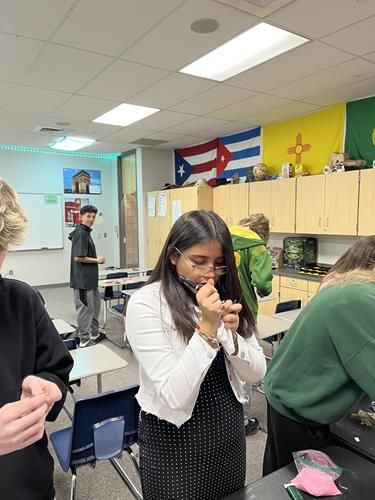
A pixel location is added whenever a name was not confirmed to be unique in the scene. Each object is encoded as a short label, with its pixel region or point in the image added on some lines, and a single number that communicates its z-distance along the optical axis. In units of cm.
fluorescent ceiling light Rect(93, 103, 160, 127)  471
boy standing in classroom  434
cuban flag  588
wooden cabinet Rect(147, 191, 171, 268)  694
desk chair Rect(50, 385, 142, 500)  174
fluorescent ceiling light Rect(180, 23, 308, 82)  286
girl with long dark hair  98
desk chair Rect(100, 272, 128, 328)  527
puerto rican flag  677
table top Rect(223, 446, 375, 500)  93
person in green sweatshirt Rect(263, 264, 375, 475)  110
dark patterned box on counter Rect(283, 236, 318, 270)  510
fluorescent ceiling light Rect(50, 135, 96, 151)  657
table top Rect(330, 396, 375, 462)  116
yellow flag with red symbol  471
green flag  432
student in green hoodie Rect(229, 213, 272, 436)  257
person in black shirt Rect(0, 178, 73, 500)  85
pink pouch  93
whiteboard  766
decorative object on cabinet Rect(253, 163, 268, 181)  547
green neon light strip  732
